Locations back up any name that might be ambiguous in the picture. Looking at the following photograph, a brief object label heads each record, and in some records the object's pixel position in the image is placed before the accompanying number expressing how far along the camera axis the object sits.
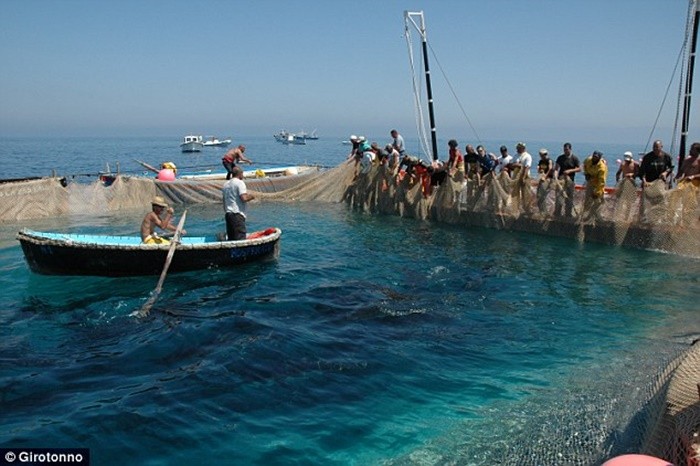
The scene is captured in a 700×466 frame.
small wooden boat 11.50
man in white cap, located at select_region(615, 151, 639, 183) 16.88
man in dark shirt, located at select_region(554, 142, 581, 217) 17.25
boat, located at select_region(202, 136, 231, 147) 96.50
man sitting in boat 12.31
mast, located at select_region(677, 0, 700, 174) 16.28
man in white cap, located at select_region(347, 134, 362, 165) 23.38
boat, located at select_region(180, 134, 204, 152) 82.19
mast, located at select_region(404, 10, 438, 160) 22.47
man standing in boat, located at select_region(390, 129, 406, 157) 22.00
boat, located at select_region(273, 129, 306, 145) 123.31
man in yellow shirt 16.38
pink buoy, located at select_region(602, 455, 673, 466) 3.58
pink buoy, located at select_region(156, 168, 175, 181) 24.35
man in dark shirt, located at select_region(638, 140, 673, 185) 16.03
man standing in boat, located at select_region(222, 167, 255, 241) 13.10
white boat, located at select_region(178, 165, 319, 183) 26.13
